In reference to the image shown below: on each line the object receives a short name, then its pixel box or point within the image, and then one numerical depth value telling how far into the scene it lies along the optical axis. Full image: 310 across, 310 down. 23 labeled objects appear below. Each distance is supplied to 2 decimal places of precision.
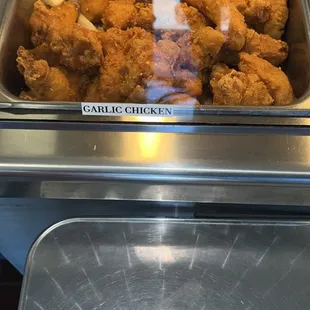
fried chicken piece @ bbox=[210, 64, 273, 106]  0.39
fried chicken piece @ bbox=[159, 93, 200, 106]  0.39
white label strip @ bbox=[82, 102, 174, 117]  0.37
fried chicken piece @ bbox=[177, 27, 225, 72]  0.42
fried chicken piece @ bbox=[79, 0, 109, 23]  0.47
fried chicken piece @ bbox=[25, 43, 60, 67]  0.43
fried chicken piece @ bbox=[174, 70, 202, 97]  0.41
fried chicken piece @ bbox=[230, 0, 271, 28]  0.45
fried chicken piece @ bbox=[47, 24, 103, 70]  0.41
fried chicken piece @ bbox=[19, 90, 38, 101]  0.41
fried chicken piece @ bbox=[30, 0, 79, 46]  0.43
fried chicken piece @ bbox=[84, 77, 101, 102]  0.42
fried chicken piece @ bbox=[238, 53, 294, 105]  0.41
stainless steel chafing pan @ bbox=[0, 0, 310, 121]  0.38
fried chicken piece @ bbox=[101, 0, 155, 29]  0.45
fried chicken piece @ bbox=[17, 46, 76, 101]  0.40
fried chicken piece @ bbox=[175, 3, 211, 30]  0.44
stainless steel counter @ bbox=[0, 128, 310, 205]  0.36
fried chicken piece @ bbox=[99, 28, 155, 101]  0.40
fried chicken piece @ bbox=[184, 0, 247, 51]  0.43
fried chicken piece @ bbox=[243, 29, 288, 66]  0.45
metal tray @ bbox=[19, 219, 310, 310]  0.38
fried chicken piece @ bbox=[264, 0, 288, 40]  0.47
